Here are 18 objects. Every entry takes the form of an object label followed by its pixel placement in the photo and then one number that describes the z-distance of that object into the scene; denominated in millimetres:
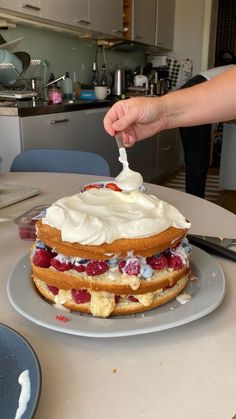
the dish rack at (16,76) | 2434
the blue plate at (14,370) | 371
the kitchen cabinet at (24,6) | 2307
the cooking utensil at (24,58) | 2648
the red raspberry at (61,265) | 536
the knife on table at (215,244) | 708
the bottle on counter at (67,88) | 3348
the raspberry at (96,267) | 521
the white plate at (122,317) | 478
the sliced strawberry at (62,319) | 496
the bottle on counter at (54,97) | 2695
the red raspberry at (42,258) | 553
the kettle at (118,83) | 3820
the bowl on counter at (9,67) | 2355
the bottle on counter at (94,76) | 3800
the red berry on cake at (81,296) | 523
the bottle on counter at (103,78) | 3824
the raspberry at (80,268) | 530
